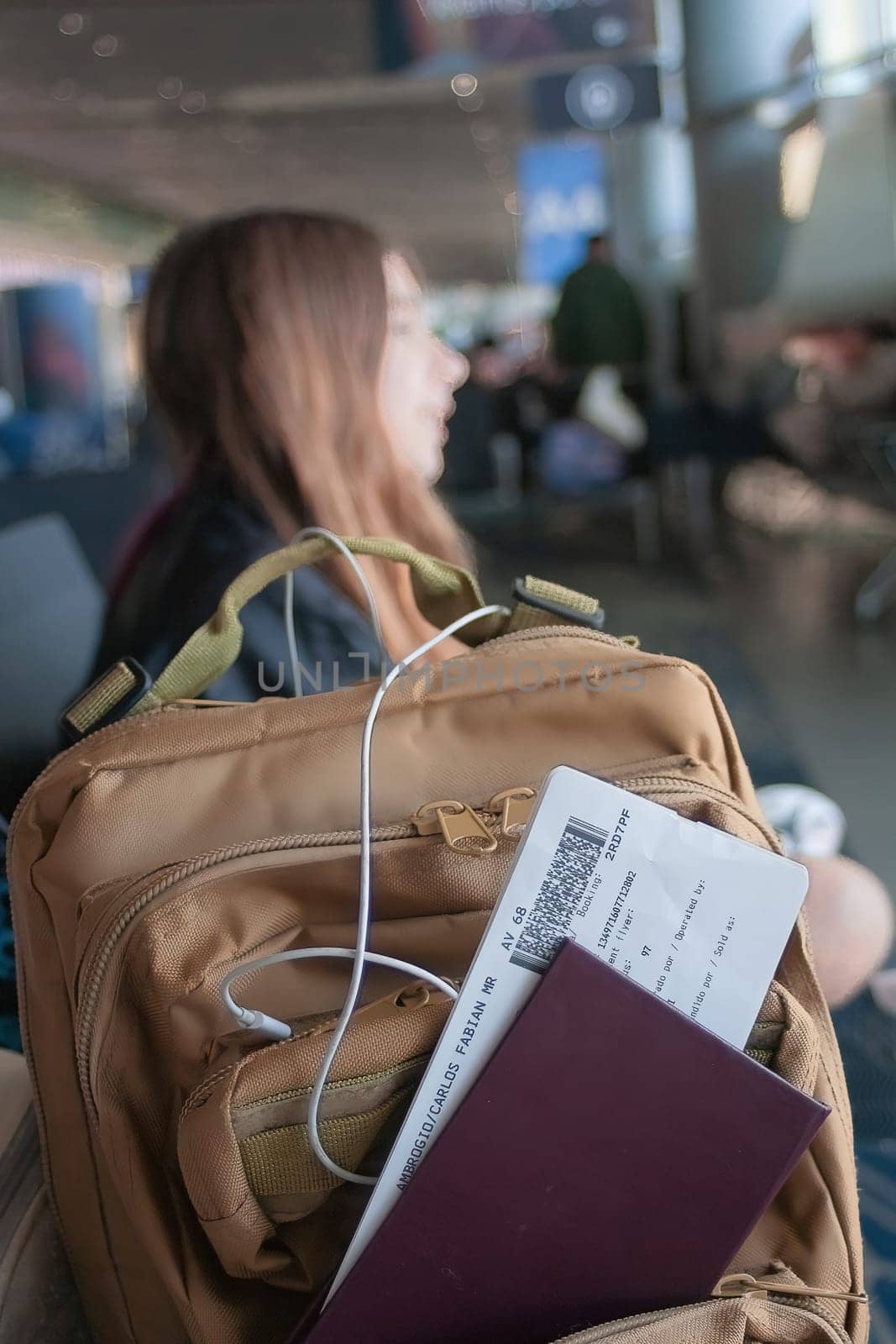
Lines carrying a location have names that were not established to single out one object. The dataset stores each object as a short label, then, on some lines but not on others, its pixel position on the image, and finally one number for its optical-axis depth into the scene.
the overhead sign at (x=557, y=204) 9.23
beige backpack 0.56
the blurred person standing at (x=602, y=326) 5.73
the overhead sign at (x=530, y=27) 5.05
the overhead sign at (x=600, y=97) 5.29
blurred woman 1.13
